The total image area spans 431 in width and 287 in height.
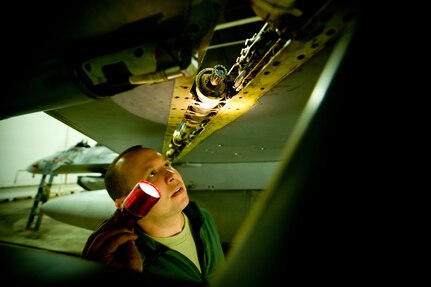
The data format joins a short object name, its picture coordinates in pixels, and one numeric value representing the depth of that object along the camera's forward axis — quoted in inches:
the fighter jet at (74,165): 185.6
